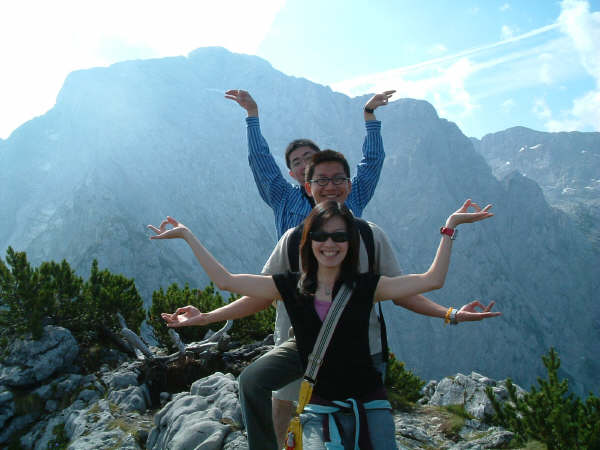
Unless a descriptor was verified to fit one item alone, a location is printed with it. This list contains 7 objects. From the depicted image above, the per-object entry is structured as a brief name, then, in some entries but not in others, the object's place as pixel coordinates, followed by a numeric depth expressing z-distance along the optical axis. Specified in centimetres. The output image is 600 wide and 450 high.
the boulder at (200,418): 536
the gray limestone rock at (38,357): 1095
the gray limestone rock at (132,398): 808
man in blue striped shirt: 396
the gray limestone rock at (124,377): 910
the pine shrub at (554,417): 591
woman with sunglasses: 249
